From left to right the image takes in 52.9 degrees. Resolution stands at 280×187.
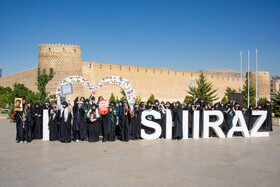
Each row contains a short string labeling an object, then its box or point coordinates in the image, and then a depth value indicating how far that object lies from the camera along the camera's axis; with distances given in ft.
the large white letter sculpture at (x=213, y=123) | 29.68
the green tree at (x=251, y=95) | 101.65
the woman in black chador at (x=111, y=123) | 27.50
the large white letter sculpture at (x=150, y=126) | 28.48
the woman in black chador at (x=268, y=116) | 35.31
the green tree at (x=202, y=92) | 92.38
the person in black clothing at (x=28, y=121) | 26.30
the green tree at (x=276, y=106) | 64.95
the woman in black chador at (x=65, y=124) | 26.76
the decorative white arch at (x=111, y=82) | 36.76
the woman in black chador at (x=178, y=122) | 28.71
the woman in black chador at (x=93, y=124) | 27.04
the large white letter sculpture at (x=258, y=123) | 31.60
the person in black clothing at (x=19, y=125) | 26.08
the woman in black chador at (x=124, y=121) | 27.66
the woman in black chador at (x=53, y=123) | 27.53
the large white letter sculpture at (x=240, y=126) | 30.42
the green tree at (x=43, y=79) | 68.57
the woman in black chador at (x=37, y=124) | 28.12
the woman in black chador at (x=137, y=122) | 28.45
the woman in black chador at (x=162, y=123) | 29.31
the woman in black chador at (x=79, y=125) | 27.27
